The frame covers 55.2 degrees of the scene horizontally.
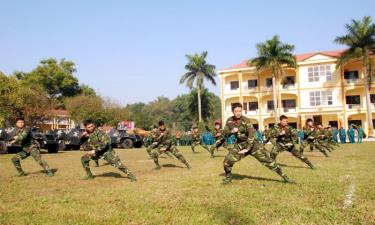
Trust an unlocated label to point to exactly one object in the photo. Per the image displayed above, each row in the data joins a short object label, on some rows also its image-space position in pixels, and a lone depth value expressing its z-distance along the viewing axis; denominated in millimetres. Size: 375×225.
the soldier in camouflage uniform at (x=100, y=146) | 9578
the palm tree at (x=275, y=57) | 43562
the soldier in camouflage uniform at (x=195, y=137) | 20753
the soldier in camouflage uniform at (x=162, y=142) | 12172
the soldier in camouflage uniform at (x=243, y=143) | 8133
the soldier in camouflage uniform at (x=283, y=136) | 11031
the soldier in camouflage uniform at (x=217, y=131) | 16039
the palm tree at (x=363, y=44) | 39719
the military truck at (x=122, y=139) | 30922
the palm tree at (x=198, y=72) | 54438
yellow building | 46156
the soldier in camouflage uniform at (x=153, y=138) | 12328
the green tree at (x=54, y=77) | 59344
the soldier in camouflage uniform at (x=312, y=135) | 16297
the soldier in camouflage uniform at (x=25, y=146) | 11062
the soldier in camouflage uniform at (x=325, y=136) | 17616
